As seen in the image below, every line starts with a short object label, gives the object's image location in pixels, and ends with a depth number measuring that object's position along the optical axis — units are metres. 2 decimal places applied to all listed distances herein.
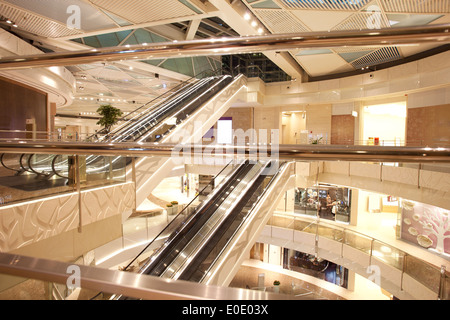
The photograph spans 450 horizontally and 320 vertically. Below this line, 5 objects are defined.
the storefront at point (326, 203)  12.00
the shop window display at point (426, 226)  7.84
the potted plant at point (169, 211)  7.71
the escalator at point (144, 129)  2.99
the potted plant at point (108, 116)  8.12
